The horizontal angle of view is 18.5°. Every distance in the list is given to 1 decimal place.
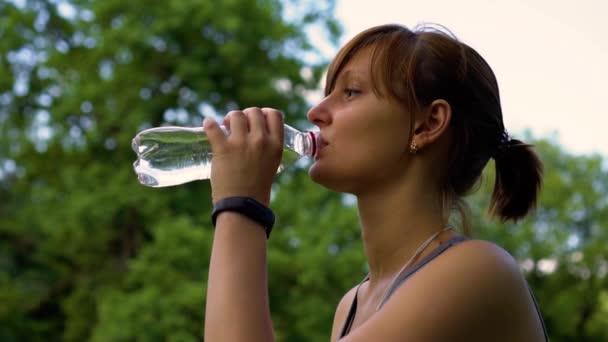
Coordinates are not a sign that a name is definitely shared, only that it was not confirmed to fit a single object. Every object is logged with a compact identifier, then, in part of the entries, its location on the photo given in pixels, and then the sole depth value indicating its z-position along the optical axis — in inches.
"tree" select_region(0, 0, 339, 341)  531.8
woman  69.5
